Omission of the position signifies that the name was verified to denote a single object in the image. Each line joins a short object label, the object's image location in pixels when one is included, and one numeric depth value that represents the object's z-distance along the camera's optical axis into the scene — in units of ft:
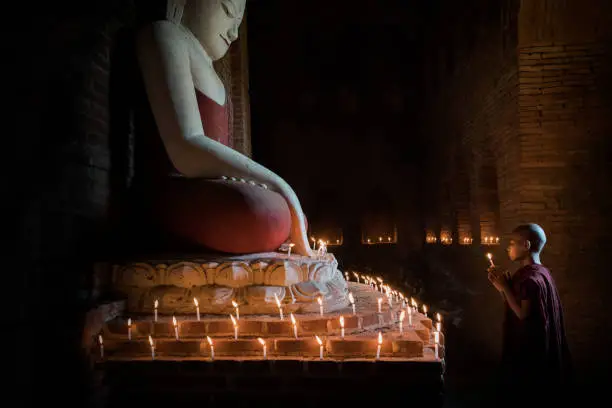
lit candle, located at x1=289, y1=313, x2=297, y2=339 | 7.53
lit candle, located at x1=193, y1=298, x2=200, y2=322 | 8.04
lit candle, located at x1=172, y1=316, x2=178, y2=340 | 7.68
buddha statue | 8.22
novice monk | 10.07
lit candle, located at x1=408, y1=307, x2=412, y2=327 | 8.46
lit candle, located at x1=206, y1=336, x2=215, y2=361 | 7.33
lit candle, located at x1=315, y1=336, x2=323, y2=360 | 7.23
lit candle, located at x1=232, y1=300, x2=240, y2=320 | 7.95
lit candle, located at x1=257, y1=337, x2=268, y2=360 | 7.34
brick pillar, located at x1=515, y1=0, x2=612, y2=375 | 17.90
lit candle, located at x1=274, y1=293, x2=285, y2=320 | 8.00
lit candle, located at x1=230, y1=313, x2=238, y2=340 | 7.66
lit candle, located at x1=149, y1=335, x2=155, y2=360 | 7.48
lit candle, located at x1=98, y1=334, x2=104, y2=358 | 7.70
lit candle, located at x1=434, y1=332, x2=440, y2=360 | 7.48
